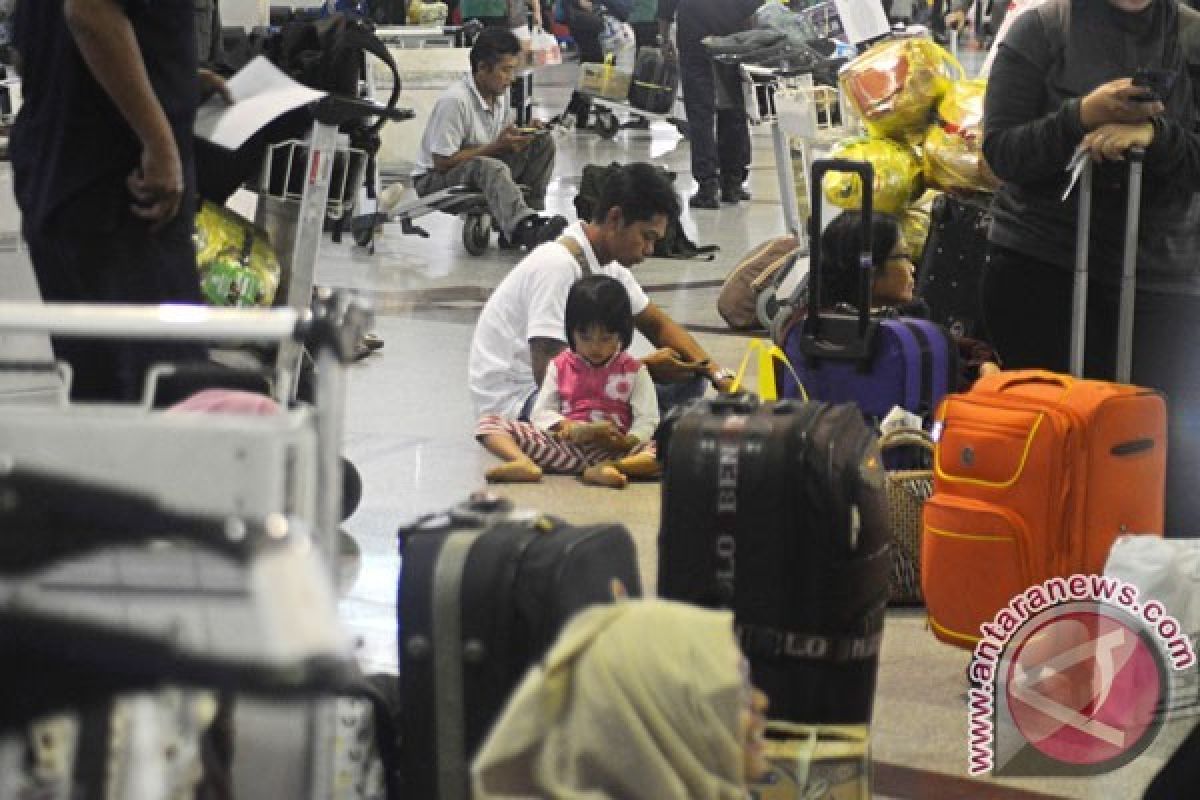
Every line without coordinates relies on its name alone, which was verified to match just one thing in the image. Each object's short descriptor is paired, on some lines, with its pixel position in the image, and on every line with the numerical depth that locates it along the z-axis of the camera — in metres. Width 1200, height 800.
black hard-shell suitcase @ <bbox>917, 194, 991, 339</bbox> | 13.61
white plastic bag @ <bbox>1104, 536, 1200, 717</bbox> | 7.83
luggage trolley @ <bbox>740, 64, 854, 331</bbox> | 16.24
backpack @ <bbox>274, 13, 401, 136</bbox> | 14.26
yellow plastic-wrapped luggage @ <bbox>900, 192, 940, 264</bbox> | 15.05
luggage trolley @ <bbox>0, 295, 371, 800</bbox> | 3.44
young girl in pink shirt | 11.94
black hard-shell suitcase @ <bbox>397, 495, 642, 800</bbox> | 5.69
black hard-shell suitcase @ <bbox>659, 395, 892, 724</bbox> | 6.89
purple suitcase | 10.05
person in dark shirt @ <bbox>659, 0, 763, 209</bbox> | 25.54
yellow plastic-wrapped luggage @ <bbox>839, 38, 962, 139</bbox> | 14.77
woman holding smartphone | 8.91
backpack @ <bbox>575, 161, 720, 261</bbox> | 15.48
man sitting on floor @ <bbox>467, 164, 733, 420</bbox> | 12.41
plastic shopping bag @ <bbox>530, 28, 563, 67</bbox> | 33.64
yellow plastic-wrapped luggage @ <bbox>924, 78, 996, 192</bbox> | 14.19
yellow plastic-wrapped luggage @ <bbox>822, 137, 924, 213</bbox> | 14.74
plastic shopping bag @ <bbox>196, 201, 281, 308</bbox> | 11.52
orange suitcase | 8.12
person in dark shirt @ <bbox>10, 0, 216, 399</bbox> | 7.67
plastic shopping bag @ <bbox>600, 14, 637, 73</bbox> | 38.21
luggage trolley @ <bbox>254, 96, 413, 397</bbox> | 11.28
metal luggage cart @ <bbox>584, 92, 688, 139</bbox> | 32.83
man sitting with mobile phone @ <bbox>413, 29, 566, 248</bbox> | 20.85
